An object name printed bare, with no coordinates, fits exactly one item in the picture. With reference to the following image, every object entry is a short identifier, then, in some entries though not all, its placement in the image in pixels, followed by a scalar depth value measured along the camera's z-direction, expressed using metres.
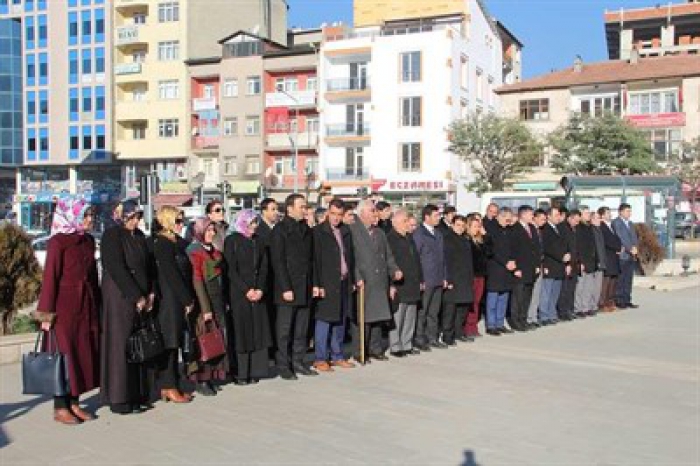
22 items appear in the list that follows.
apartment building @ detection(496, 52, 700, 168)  51.75
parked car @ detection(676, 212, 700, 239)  44.01
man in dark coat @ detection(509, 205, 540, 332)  12.58
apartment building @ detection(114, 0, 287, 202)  61.12
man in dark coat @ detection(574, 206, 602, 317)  14.31
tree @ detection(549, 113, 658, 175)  44.28
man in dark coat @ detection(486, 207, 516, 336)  12.20
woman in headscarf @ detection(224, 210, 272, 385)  8.28
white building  53.00
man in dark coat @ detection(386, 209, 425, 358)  10.31
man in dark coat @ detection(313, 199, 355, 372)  9.26
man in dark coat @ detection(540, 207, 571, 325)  13.48
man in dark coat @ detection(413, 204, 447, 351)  10.82
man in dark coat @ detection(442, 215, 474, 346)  11.16
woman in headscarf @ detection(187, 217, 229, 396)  7.77
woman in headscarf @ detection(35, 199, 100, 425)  6.66
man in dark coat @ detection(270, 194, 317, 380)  8.81
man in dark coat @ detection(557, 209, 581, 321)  13.92
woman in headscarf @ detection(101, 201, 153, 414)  6.91
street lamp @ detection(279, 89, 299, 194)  57.31
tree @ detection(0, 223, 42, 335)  9.76
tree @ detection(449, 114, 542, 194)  46.97
